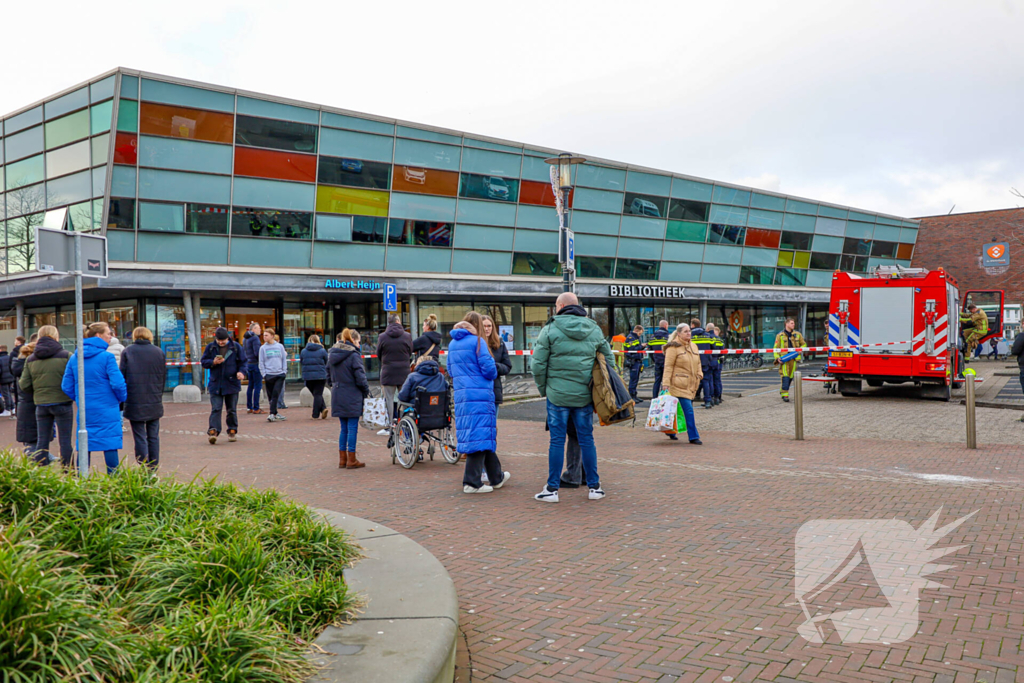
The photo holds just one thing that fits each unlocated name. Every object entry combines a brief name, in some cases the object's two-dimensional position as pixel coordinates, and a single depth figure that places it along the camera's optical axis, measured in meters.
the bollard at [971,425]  10.02
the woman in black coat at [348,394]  9.55
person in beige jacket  11.12
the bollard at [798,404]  11.34
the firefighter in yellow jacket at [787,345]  16.91
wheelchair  9.28
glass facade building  21.98
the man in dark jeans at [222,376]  12.20
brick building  42.69
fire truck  16.55
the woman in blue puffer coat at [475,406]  7.74
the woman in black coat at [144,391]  8.71
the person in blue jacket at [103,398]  8.05
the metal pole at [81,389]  7.43
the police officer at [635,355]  17.95
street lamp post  15.37
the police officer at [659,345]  17.39
